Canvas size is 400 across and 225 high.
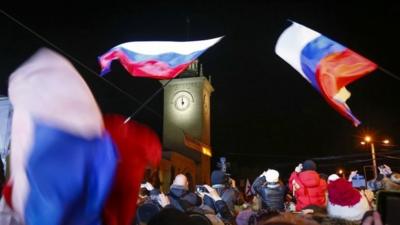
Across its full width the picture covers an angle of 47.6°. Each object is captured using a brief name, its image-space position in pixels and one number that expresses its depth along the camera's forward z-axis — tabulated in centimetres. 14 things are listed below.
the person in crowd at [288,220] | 173
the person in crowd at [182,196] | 612
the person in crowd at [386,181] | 644
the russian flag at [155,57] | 739
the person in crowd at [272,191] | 693
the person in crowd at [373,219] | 191
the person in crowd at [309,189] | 721
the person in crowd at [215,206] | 596
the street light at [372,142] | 2082
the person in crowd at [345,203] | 401
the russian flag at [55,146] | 154
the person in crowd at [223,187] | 738
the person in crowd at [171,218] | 219
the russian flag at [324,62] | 647
